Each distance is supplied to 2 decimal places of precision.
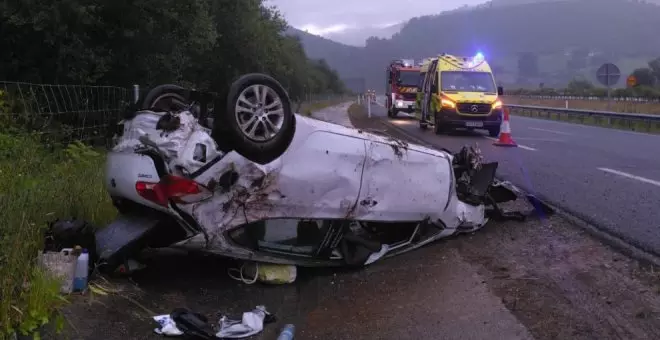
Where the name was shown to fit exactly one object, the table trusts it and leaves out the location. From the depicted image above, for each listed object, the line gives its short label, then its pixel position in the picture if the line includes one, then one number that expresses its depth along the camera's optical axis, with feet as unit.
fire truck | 107.45
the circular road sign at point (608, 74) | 96.17
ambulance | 62.90
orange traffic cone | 50.77
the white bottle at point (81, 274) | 14.33
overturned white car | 15.08
